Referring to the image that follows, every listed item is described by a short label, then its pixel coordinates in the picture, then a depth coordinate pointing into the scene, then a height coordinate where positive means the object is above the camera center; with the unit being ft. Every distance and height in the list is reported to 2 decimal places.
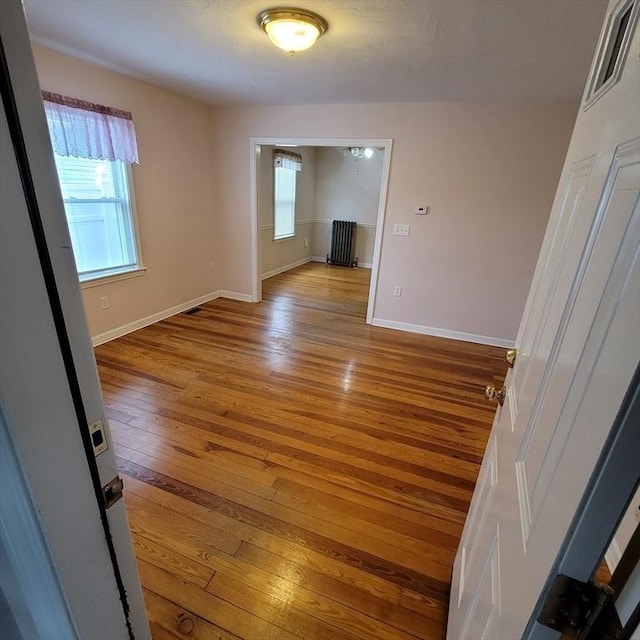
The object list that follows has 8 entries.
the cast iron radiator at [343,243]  23.35 -2.78
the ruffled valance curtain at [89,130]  8.14 +1.43
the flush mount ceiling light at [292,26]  5.71 +2.86
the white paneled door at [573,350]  1.30 -0.60
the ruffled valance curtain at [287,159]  18.25 +2.08
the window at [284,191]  18.74 +0.37
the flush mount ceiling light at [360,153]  21.70 +3.05
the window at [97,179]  8.45 +0.21
